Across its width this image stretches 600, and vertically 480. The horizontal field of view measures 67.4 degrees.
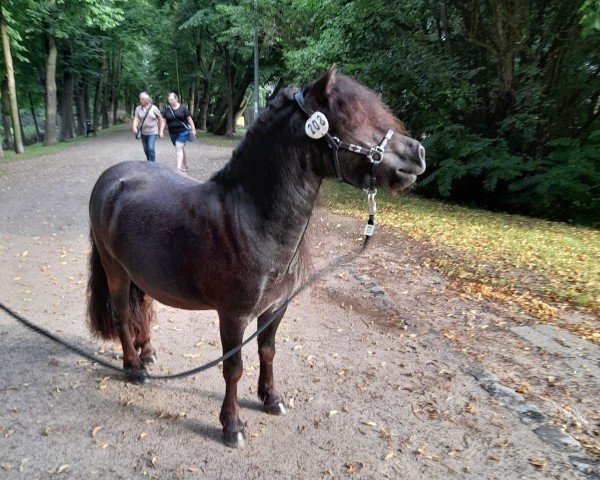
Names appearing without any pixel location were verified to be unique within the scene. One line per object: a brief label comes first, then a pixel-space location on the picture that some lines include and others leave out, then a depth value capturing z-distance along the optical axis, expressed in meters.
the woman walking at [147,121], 11.88
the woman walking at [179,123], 11.77
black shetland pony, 2.21
